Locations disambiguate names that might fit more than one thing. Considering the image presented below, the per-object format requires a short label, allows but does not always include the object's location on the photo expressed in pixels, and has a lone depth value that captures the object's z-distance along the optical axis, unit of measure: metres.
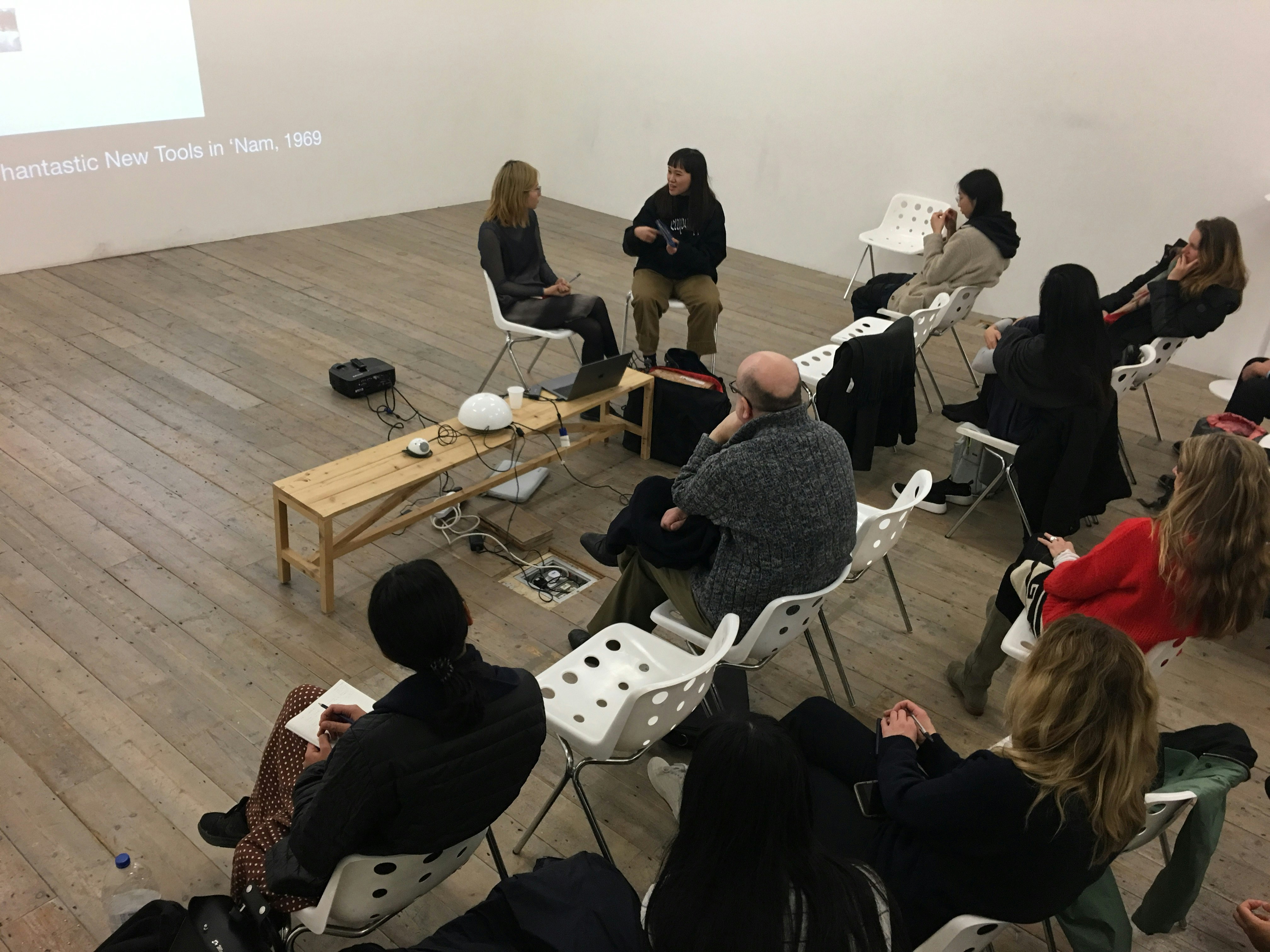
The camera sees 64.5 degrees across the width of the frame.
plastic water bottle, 2.39
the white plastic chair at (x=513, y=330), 4.89
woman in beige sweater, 5.14
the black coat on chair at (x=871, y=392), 4.32
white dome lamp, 3.88
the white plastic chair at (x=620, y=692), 2.31
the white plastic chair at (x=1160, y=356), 4.52
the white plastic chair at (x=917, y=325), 4.79
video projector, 4.98
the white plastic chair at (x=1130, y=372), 4.29
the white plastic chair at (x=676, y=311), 5.40
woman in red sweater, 2.56
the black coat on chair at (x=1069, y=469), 3.91
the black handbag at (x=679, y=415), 4.62
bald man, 2.67
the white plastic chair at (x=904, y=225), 6.92
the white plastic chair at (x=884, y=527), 3.05
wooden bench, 3.39
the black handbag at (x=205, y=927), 1.99
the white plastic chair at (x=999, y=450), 4.10
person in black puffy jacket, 1.85
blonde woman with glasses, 4.85
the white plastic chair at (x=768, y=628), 2.69
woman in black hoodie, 5.30
